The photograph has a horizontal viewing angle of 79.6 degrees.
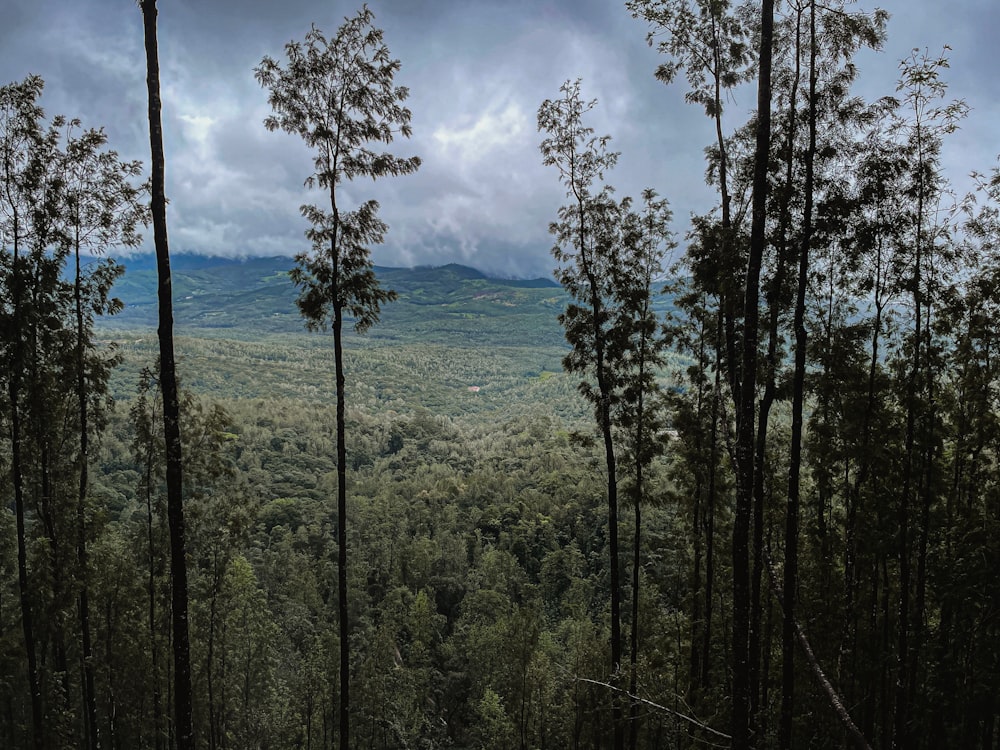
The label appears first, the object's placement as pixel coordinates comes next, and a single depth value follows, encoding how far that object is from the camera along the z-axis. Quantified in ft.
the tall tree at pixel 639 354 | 42.29
